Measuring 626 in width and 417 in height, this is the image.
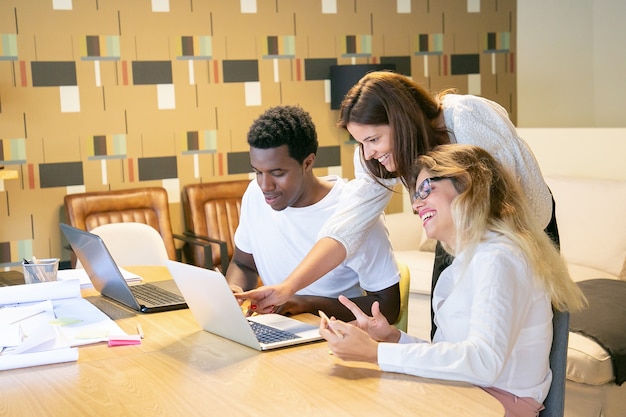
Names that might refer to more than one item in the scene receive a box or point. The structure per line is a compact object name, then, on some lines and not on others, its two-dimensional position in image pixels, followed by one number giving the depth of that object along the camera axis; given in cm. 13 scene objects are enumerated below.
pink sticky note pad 201
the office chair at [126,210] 468
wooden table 152
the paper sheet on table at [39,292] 238
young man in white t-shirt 248
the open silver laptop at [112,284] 237
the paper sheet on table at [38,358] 181
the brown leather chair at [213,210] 504
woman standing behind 206
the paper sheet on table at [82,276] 274
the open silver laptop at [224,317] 187
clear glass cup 255
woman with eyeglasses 162
